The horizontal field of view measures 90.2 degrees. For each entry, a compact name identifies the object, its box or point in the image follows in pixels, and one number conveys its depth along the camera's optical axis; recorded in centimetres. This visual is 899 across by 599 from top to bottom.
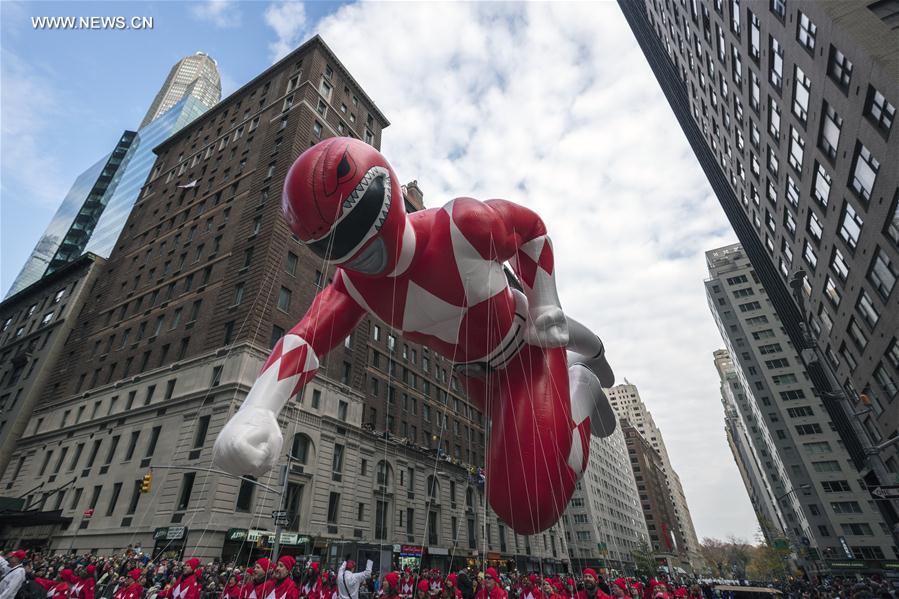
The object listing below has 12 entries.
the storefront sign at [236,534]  1819
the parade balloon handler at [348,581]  925
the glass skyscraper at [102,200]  6625
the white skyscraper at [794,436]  4391
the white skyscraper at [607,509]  6212
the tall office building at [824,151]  1410
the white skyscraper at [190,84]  10931
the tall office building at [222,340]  2200
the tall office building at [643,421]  13188
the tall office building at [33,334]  3244
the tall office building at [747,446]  7819
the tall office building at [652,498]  9588
